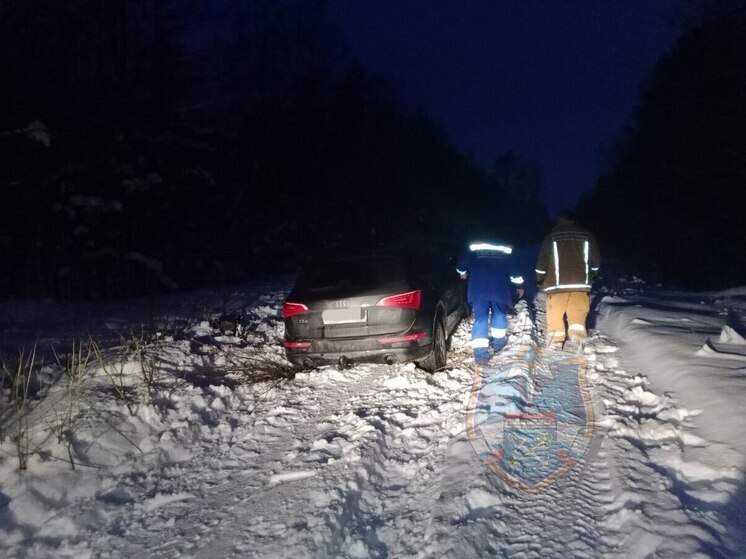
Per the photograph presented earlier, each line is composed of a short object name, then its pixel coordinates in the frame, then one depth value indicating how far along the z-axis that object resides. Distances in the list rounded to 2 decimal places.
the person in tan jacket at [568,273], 6.49
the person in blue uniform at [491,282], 6.70
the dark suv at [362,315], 5.65
